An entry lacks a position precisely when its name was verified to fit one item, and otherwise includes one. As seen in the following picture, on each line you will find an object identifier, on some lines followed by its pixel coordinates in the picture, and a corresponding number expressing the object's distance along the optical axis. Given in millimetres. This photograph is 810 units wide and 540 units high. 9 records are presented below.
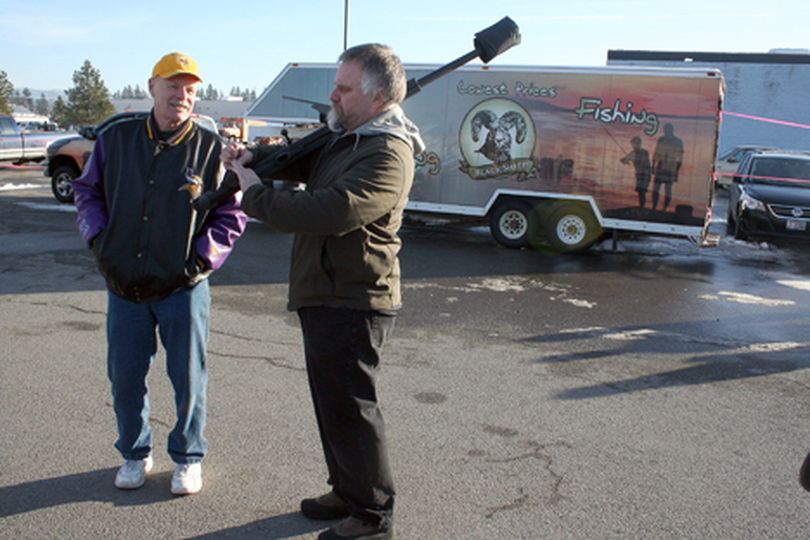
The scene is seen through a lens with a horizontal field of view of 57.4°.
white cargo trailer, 10625
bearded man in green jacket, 2660
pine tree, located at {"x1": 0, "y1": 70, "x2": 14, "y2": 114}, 53312
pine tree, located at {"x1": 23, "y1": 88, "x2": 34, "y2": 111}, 139250
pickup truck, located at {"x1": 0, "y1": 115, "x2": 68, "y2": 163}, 21750
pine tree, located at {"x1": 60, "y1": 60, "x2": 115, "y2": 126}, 63656
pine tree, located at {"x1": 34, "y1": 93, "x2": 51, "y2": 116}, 150138
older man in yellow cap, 3217
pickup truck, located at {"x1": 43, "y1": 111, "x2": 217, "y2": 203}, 14492
